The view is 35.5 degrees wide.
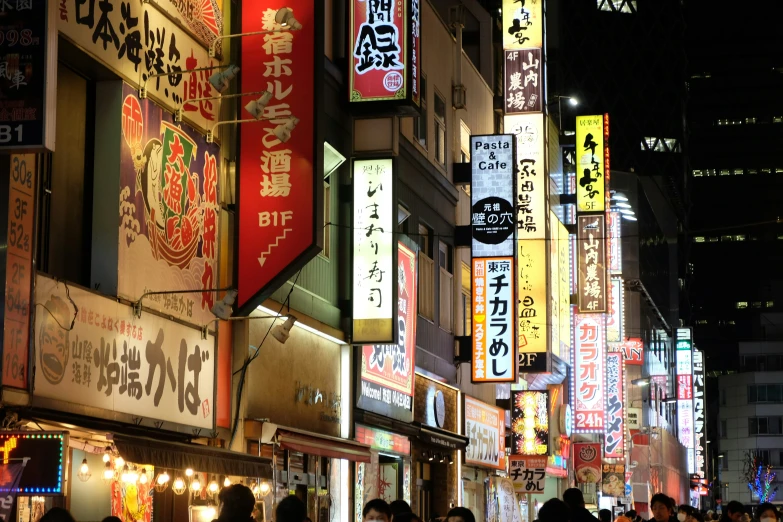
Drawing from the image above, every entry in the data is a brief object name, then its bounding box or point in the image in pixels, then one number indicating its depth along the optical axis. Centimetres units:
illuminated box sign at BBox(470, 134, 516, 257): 2969
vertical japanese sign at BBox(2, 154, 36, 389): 1203
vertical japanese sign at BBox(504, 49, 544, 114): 3494
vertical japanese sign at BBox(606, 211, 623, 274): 6150
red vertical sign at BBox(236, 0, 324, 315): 1677
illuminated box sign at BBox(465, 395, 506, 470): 3278
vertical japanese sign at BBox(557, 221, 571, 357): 4497
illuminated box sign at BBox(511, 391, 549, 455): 3669
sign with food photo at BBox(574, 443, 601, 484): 4062
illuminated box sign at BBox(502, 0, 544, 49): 3453
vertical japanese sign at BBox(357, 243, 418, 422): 2395
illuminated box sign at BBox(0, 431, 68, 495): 1090
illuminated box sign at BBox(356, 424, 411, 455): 2403
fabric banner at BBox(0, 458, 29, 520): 1075
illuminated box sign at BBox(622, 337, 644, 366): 6812
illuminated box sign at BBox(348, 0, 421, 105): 2230
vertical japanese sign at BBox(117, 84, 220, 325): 1500
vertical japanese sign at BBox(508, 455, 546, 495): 2866
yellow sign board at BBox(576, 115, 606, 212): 4650
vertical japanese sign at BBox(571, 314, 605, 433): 4628
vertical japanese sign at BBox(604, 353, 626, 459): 5294
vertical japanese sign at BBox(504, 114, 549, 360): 3453
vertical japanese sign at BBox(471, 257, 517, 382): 2938
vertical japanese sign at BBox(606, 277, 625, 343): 6166
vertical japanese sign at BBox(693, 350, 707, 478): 9425
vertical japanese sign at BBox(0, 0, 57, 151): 998
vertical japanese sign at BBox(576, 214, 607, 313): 4744
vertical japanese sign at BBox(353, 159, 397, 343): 2230
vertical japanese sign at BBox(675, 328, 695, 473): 9100
